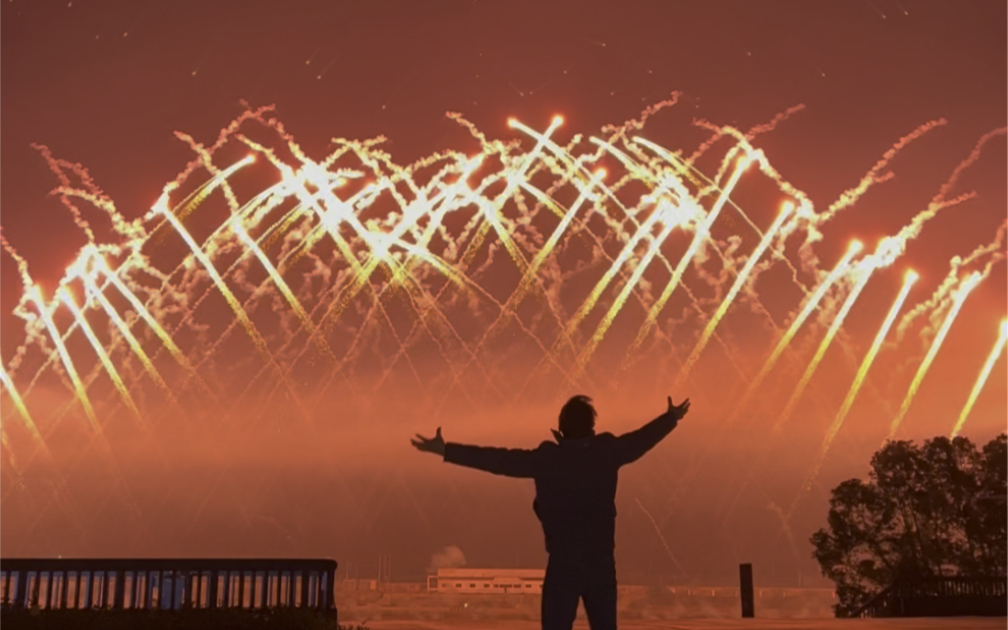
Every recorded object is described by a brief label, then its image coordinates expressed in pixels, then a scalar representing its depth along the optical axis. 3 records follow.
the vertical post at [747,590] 26.62
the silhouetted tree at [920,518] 42.41
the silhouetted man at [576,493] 6.84
